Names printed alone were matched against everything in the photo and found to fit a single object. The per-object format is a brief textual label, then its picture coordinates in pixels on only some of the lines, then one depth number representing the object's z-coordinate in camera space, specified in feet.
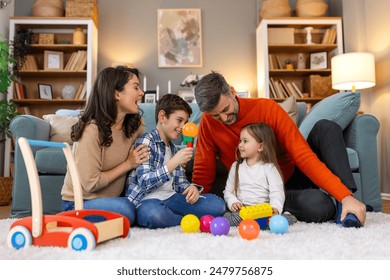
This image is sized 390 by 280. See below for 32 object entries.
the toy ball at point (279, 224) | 4.58
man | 5.10
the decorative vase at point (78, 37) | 14.80
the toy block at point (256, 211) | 4.87
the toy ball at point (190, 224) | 4.75
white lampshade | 12.17
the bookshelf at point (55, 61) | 14.61
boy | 5.32
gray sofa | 7.16
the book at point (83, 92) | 14.88
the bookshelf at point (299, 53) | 15.05
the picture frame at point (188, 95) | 15.38
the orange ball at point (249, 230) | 4.24
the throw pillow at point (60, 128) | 8.95
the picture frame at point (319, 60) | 15.52
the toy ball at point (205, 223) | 4.77
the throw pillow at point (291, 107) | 8.29
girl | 5.64
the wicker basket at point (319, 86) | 15.10
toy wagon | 3.69
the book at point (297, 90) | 15.17
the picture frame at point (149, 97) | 15.05
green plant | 11.61
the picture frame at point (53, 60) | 15.01
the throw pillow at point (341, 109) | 7.16
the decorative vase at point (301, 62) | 15.66
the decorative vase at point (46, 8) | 14.64
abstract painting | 16.03
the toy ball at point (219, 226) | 4.49
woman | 5.25
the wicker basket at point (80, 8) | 14.71
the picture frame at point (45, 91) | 14.91
